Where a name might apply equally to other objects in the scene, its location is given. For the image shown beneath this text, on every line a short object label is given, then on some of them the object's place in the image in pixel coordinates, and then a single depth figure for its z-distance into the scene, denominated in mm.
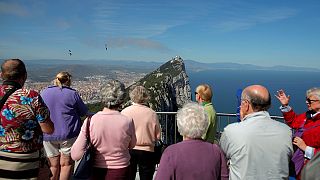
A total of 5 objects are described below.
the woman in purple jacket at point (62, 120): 4066
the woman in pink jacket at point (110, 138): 3086
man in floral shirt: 2711
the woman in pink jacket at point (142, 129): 3705
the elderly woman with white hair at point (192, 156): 2336
